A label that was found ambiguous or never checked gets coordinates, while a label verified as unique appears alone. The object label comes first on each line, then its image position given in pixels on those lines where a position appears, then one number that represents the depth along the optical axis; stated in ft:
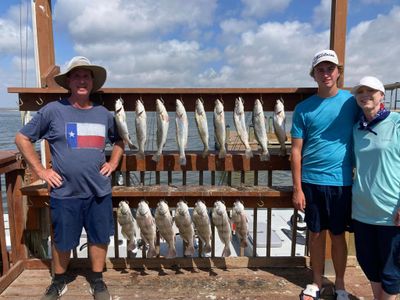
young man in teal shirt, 9.47
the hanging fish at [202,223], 11.05
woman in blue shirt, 8.29
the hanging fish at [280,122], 10.89
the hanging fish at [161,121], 10.70
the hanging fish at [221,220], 11.03
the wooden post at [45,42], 11.14
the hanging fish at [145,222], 10.99
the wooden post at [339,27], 10.84
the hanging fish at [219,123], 10.84
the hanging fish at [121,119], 10.52
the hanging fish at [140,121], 10.70
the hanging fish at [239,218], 11.05
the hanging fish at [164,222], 11.00
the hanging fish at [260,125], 10.92
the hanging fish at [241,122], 10.85
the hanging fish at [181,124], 10.74
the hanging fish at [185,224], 11.02
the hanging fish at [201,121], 10.91
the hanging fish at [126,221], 11.00
